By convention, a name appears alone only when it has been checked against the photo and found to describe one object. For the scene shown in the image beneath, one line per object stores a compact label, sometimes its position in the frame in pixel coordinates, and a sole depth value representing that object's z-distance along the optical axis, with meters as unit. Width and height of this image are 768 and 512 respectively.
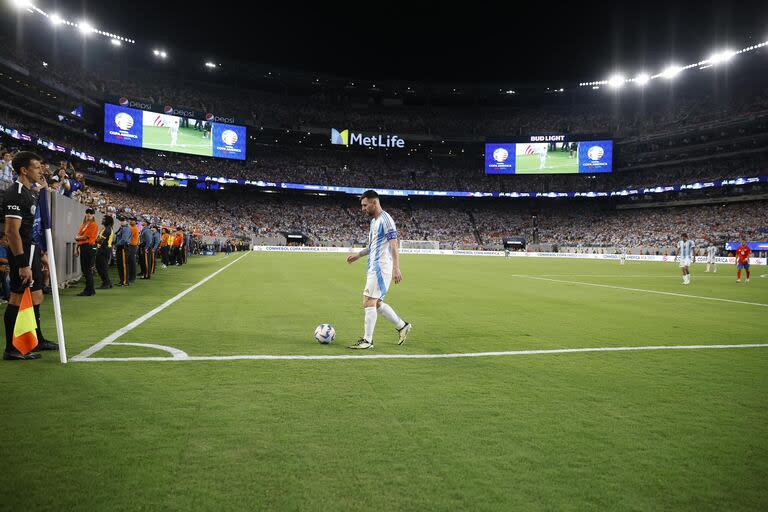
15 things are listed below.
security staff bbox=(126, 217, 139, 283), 15.80
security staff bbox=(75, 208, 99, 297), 12.90
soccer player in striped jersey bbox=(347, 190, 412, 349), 6.93
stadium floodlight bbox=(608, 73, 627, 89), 79.06
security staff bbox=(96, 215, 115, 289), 14.16
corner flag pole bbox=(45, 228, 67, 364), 5.58
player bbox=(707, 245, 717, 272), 33.34
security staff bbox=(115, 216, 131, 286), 15.45
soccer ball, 7.14
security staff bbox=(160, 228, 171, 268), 25.71
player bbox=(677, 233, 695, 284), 21.25
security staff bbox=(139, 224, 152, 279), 18.58
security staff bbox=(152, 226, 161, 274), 19.13
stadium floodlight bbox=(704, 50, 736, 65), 64.36
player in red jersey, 22.88
